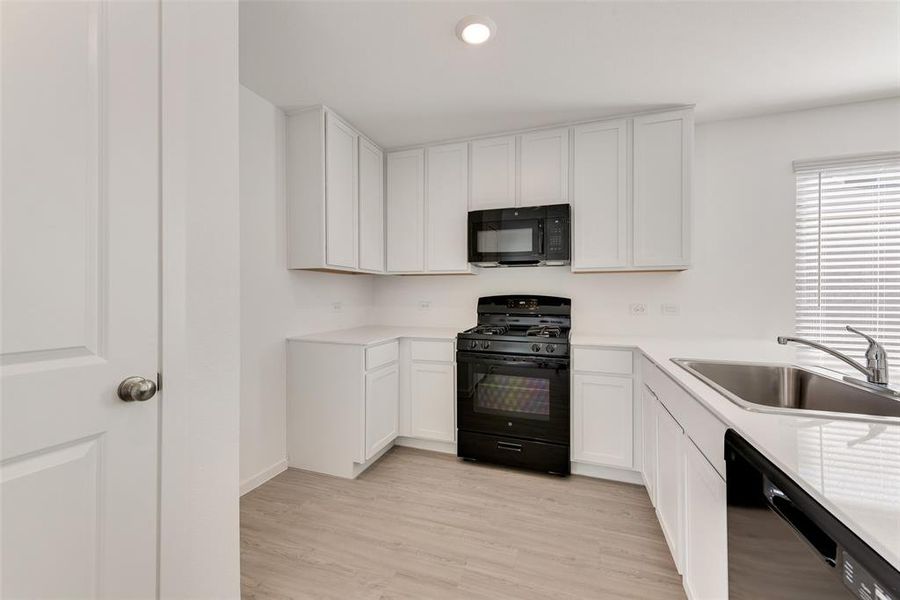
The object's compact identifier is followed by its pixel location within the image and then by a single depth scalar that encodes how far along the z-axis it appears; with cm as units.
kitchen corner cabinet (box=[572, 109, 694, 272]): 245
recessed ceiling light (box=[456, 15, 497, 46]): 165
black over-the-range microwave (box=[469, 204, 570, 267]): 265
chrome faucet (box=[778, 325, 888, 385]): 126
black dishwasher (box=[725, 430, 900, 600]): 54
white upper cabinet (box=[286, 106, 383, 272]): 246
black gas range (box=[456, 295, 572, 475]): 244
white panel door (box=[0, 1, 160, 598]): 78
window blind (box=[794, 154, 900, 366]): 228
